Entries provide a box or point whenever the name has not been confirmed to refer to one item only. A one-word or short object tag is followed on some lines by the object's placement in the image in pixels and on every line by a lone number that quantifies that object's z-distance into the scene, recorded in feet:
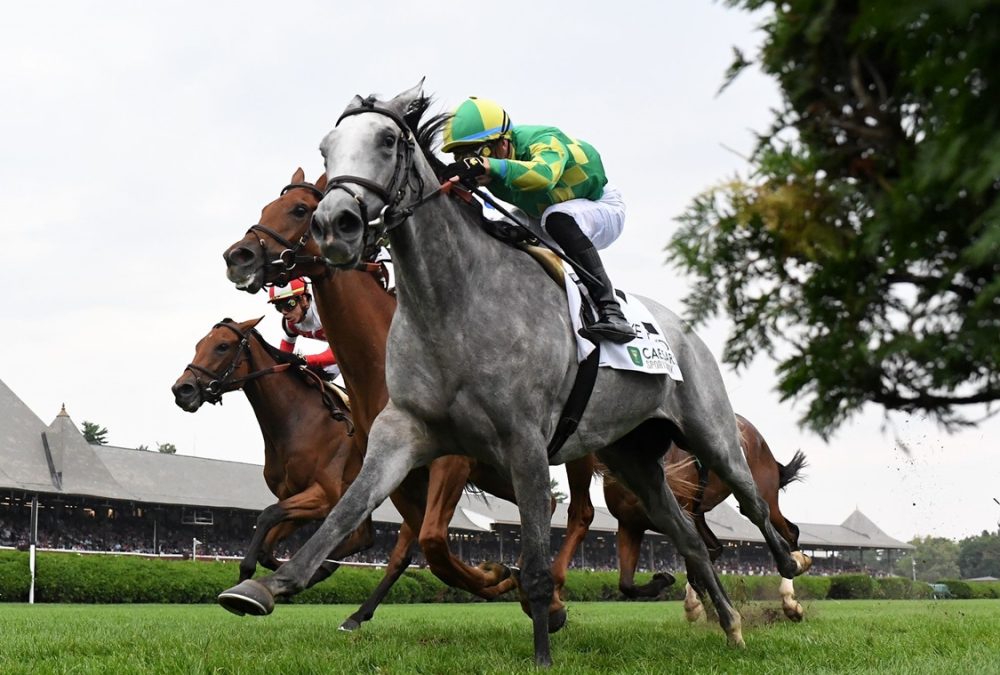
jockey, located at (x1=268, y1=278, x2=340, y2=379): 31.24
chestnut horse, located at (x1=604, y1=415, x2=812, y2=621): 30.58
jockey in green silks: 18.19
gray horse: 15.51
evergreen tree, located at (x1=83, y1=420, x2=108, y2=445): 268.21
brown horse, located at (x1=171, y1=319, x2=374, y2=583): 28.78
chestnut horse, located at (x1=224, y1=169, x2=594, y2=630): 21.80
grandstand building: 117.70
